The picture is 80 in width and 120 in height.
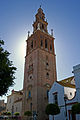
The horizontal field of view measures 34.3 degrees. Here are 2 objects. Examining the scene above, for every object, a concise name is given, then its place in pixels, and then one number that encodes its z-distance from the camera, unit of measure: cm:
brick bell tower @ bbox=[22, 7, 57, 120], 3360
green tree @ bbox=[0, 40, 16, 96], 1942
